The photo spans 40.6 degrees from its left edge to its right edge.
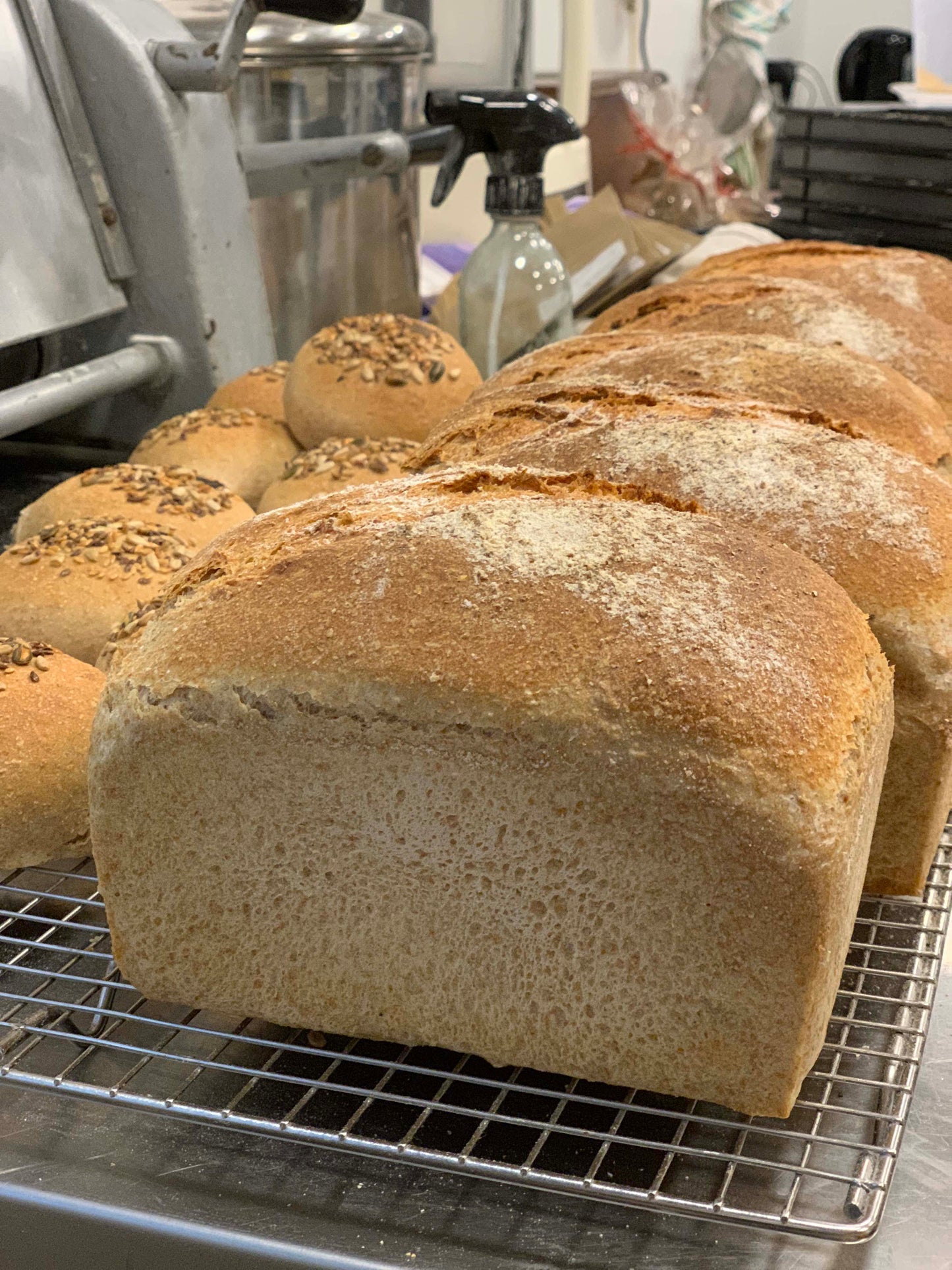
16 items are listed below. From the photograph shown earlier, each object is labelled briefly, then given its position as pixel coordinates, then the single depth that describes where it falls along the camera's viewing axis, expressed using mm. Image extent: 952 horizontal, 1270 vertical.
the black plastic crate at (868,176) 2383
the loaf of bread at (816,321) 1367
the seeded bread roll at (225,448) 1493
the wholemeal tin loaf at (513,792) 643
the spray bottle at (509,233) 1697
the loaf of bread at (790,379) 1104
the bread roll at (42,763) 871
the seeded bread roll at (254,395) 1619
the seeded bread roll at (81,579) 1131
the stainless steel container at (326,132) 1751
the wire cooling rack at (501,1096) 630
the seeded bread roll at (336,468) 1374
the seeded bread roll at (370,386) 1543
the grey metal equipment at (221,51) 1437
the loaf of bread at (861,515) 843
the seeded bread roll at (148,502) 1284
